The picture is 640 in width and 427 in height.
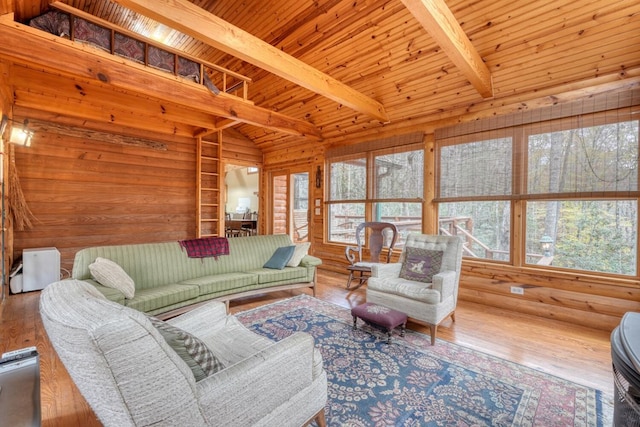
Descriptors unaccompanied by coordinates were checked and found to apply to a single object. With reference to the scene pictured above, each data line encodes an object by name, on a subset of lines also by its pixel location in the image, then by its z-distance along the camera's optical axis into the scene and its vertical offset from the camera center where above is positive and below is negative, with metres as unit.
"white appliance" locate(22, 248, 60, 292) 3.99 -0.84
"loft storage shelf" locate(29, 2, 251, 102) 2.93 +1.97
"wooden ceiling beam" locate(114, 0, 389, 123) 2.12 +1.52
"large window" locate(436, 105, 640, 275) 2.94 +0.23
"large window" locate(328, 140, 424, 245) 4.51 +0.37
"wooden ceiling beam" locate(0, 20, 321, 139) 2.65 +1.55
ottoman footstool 2.52 -0.96
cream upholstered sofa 0.79 -0.54
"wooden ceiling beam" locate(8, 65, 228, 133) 4.25 +1.85
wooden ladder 6.11 +0.52
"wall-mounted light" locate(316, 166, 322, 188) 5.85 +0.68
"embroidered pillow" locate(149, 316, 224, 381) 1.07 -0.56
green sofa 2.82 -0.78
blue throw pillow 3.92 -0.67
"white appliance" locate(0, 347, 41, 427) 1.07 -0.77
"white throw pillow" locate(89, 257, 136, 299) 2.59 -0.62
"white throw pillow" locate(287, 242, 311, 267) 3.98 -0.63
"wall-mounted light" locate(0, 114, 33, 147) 3.82 +1.01
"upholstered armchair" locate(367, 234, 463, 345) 2.71 -0.75
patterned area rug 1.70 -1.23
